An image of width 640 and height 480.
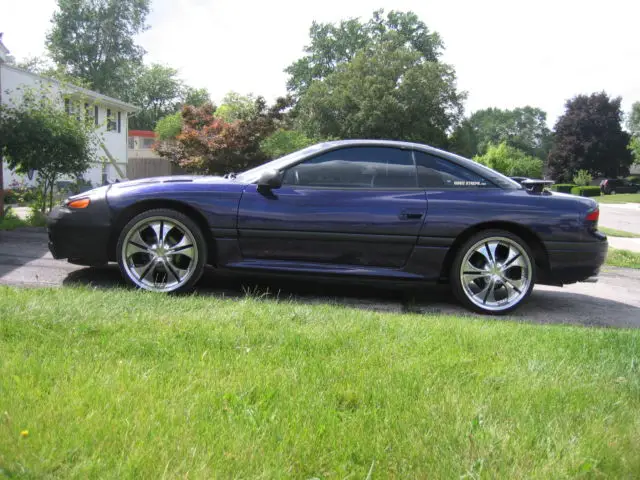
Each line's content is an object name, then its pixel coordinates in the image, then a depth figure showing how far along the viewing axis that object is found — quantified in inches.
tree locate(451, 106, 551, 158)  4298.7
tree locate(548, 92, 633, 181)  2539.4
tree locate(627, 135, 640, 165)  1938.2
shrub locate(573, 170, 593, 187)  2197.3
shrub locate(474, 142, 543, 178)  1779.0
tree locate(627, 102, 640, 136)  3297.2
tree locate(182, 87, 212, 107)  2815.0
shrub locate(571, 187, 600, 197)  1900.8
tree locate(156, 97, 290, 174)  820.6
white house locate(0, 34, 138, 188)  617.7
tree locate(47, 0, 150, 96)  1795.0
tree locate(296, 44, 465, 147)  1636.3
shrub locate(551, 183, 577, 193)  2130.9
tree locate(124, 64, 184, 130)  2723.9
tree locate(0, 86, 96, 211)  417.1
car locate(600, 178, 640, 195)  2110.0
